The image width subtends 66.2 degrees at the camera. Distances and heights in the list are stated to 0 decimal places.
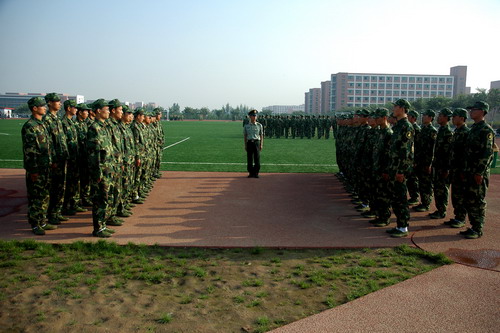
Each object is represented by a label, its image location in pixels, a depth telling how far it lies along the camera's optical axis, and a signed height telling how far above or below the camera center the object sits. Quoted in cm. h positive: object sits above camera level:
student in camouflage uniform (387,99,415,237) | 584 -62
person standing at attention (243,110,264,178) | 1096 -56
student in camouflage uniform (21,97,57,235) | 573 -61
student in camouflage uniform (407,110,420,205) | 774 -120
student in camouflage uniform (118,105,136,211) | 673 -68
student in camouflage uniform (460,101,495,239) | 587 -70
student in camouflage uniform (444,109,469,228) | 635 -73
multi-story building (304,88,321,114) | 14700 +832
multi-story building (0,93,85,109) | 12431 +733
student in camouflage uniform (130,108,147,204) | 779 -56
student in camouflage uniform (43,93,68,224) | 629 -56
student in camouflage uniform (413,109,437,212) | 739 -69
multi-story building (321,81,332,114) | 12575 +847
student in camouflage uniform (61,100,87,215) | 691 -76
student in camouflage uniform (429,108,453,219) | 703 -77
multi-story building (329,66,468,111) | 11250 +1007
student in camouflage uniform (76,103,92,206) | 698 -56
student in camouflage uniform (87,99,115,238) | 566 -66
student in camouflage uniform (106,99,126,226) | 602 -53
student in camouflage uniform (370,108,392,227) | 622 -75
